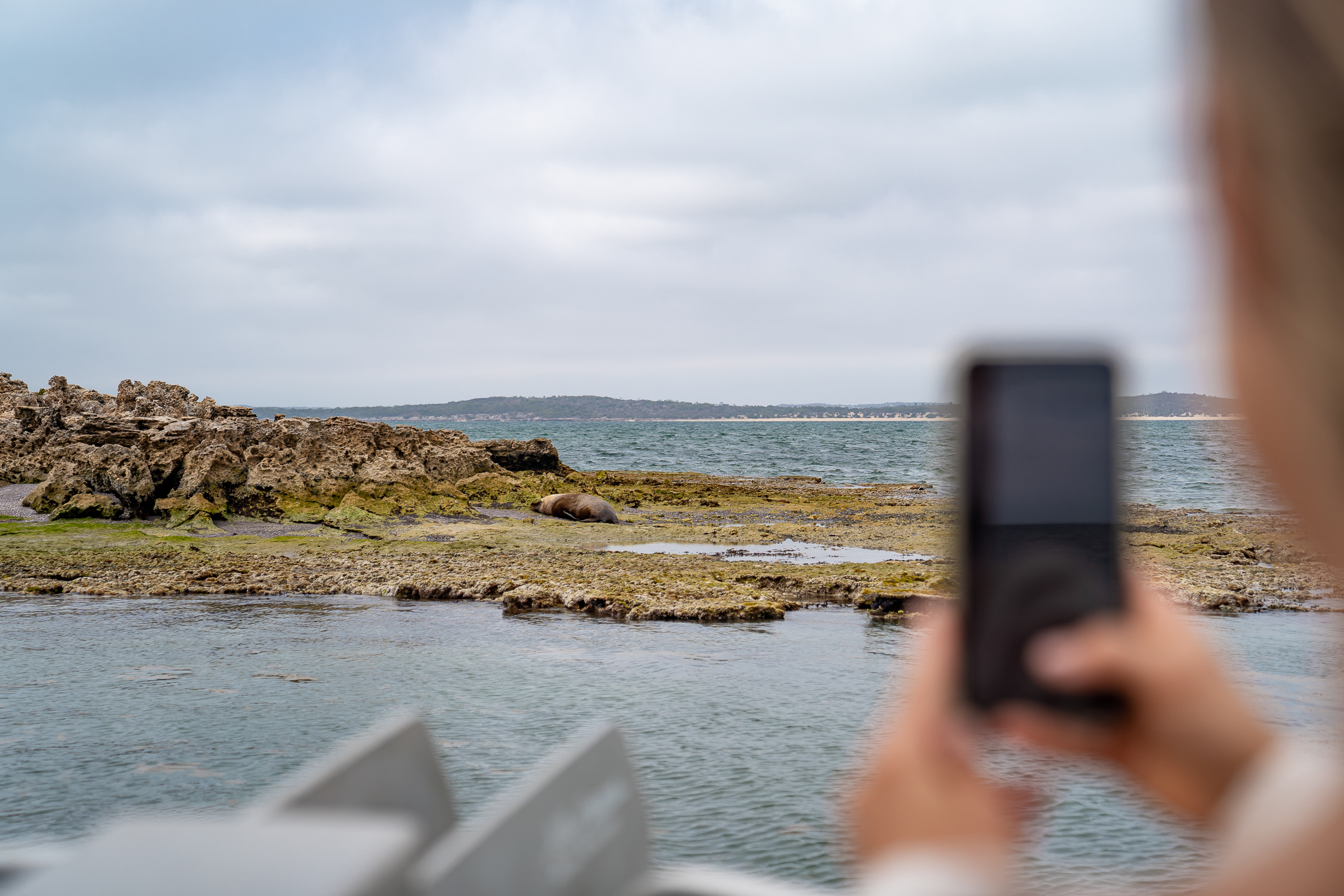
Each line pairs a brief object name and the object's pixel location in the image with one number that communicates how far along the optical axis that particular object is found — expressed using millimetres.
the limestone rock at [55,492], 18297
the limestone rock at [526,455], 28781
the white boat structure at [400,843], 1220
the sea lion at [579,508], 22312
